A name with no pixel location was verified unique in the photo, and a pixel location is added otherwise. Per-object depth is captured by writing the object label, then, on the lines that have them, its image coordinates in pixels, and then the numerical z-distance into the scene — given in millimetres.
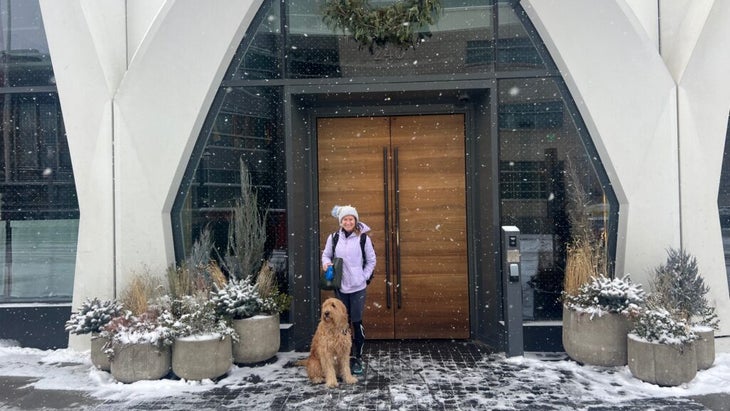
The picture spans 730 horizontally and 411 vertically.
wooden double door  7934
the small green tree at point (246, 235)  7145
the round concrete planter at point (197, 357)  6023
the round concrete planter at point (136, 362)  6008
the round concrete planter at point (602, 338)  6203
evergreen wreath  6980
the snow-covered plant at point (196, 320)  6111
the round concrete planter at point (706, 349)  6000
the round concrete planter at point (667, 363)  5578
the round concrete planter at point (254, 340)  6527
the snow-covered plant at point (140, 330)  6020
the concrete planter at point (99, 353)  6297
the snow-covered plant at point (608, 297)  6172
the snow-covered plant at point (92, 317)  6301
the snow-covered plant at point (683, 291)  5938
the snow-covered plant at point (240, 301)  6480
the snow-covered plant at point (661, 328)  5602
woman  6367
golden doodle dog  5688
